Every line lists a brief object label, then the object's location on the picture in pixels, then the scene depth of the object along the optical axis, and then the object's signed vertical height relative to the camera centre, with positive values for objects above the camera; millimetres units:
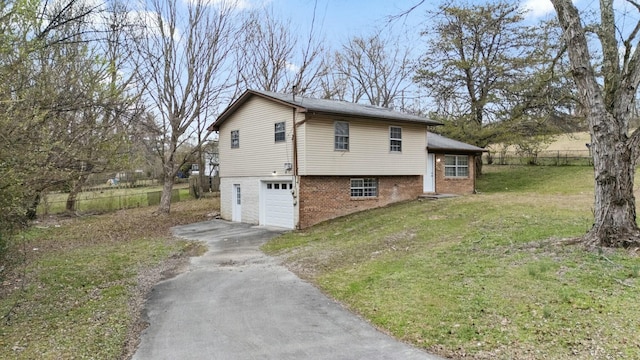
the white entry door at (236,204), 20094 -1464
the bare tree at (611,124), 7762 +876
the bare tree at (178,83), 21031 +4958
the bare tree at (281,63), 29750 +8363
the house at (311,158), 16547 +700
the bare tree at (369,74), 34906 +8641
